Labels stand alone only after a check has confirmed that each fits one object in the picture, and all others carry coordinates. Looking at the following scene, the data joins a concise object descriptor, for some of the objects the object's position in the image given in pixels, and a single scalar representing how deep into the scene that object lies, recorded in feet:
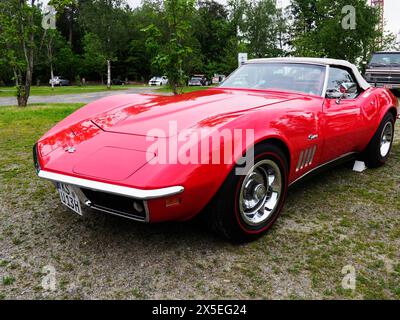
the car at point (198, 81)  125.00
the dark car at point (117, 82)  153.81
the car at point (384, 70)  40.55
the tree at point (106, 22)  97.71
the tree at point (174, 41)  26.09
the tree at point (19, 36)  30.71
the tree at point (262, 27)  126.31
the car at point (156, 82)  128.40
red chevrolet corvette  6.47
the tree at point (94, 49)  101.09
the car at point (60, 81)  136.56
